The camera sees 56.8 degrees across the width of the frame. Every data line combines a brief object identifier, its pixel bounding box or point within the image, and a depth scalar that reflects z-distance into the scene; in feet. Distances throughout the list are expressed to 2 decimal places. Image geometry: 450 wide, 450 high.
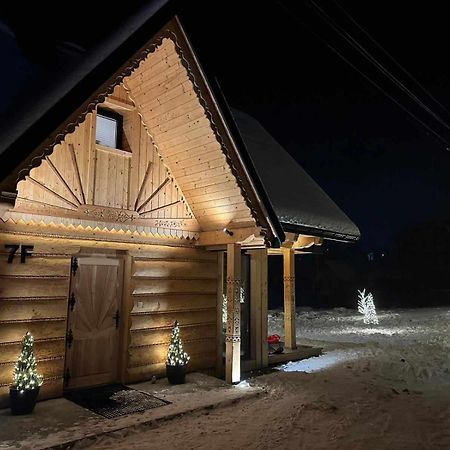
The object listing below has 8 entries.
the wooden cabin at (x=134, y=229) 23.91
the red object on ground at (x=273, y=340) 43.24
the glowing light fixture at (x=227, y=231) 29.91
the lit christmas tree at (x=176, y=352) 28.43
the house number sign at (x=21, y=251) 23.52
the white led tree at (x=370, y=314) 69.87
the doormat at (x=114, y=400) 22.63
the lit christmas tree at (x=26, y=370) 21.84
